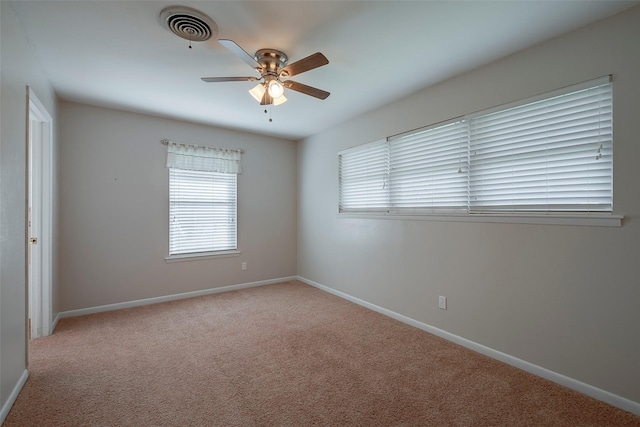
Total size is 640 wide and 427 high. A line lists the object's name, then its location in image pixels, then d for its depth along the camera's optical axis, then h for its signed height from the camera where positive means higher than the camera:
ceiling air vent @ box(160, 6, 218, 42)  1.88 +1.30
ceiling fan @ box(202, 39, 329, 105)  2.22 +1.06
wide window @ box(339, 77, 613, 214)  2.02 +0.48
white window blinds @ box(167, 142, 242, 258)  4.11 +0.21
